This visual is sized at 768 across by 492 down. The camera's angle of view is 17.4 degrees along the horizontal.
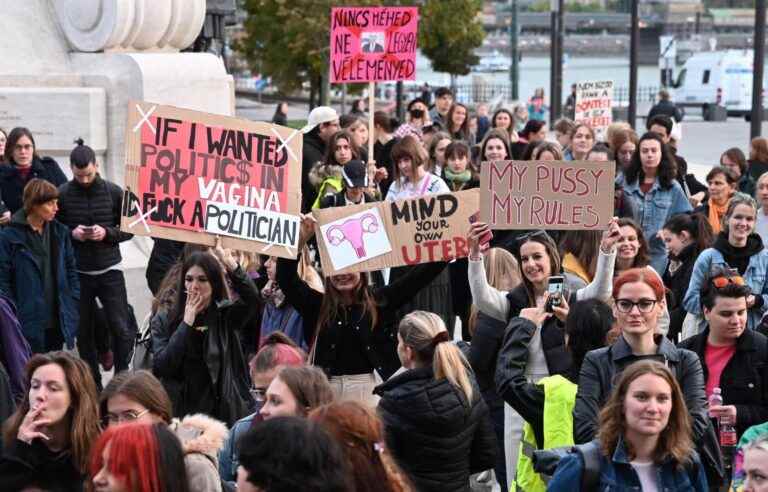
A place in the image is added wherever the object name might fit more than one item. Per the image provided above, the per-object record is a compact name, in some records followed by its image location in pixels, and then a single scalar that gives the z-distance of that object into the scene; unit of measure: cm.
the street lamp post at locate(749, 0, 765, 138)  3188
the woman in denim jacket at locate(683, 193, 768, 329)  1350
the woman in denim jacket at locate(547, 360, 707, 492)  797
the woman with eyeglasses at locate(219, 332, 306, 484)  952
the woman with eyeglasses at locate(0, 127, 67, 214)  1634
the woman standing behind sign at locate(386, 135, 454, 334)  1677
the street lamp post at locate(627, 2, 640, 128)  4053
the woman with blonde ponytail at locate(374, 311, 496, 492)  967
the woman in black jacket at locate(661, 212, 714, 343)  1448
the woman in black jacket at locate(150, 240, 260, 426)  1149
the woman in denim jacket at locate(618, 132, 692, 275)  1716
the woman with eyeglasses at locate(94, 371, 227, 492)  812
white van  7534
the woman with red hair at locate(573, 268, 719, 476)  924
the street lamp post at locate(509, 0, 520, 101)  7110
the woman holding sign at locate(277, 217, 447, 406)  1182
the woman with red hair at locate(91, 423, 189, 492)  713
